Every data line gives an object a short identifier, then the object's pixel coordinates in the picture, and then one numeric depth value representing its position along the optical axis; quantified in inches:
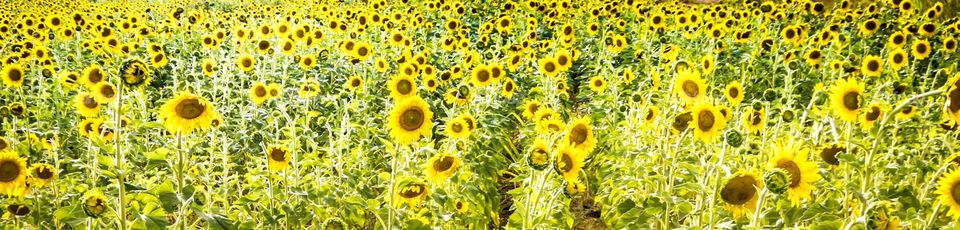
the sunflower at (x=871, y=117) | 137.6
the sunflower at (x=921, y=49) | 251.4
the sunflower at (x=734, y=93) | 167.9
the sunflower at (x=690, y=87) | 145.1
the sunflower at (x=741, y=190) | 94.6
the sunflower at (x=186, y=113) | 104.6
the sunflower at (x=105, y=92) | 142.5
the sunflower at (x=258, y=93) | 187.8
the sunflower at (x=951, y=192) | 89.0
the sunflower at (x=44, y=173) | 106.9
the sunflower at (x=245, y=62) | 230.2
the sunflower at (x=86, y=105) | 153.9
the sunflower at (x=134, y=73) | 95.7
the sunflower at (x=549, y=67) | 220.7
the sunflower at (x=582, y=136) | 124.5
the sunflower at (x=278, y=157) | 122.5
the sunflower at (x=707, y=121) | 121.4
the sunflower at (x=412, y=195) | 121.9
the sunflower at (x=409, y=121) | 121.4
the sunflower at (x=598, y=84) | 210.2
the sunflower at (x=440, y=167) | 124.9
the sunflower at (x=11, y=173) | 97.3
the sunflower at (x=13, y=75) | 186.2
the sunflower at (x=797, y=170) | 94.9
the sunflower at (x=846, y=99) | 133.0
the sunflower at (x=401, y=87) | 159.5
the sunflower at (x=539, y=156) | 101.4
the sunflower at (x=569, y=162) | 106.3
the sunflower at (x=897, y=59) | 234.8
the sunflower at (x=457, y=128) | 144.0
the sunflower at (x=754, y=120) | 152.6
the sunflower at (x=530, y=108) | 193.3
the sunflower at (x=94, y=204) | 82.0
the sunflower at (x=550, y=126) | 140.2
